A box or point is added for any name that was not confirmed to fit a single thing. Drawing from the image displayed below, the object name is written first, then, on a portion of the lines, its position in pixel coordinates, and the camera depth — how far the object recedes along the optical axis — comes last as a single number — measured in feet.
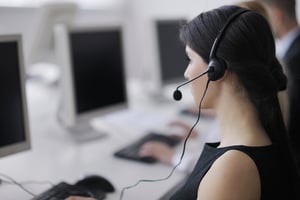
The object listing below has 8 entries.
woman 5.60
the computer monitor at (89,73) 7.48
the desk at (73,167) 6.61
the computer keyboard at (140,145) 7.28
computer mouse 6.56
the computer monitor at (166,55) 9.24
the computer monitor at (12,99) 6.54
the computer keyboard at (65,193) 6.26
